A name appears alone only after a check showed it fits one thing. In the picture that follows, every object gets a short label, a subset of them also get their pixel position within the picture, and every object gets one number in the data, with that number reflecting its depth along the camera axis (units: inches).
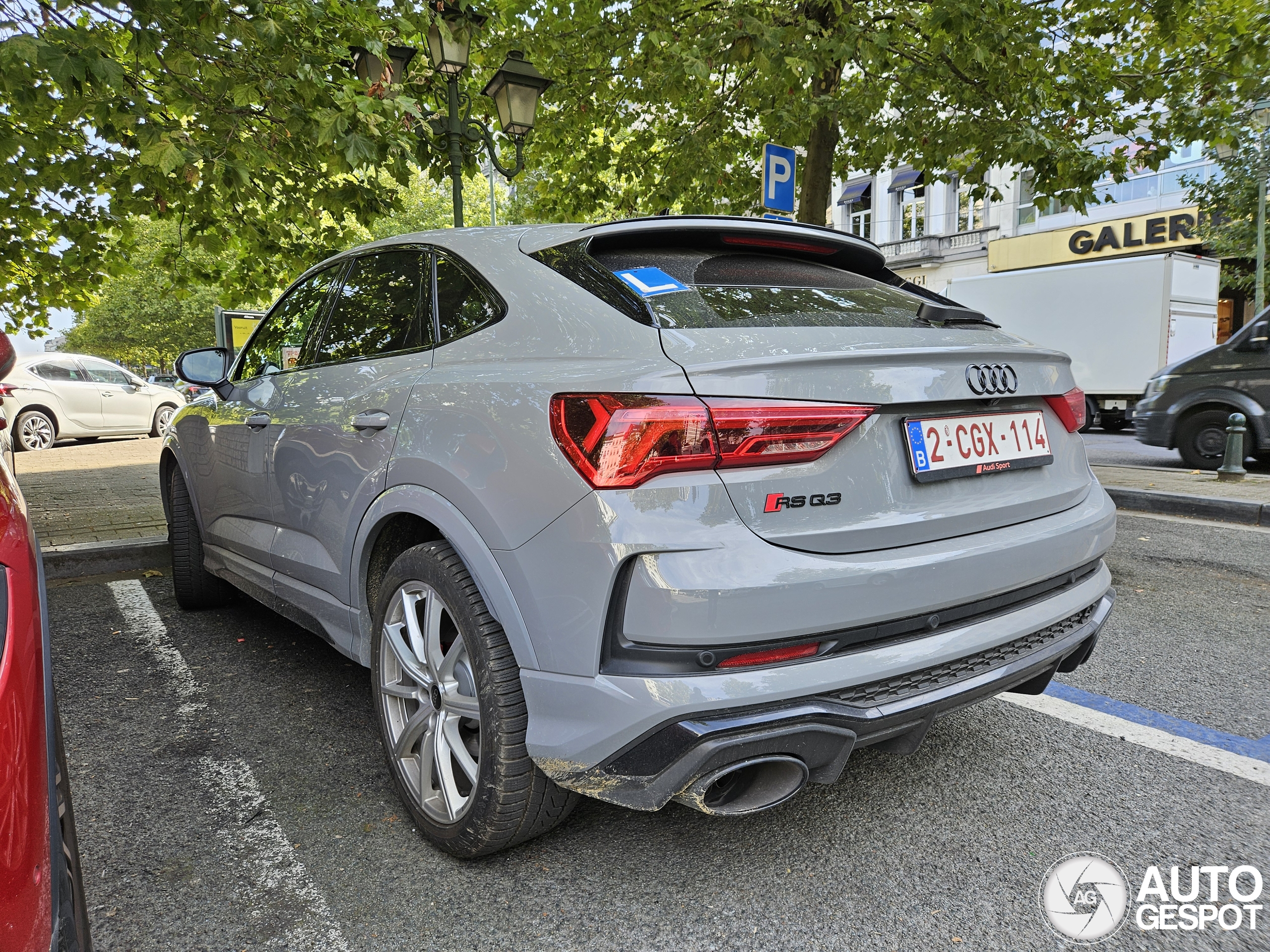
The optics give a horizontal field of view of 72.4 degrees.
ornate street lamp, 277.0
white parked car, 612.4
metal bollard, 328.2
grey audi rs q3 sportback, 67.7
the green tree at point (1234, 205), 745.0
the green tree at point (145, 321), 1734.7
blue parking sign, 283.6
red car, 44.2
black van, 382.9
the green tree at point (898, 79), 289.1
